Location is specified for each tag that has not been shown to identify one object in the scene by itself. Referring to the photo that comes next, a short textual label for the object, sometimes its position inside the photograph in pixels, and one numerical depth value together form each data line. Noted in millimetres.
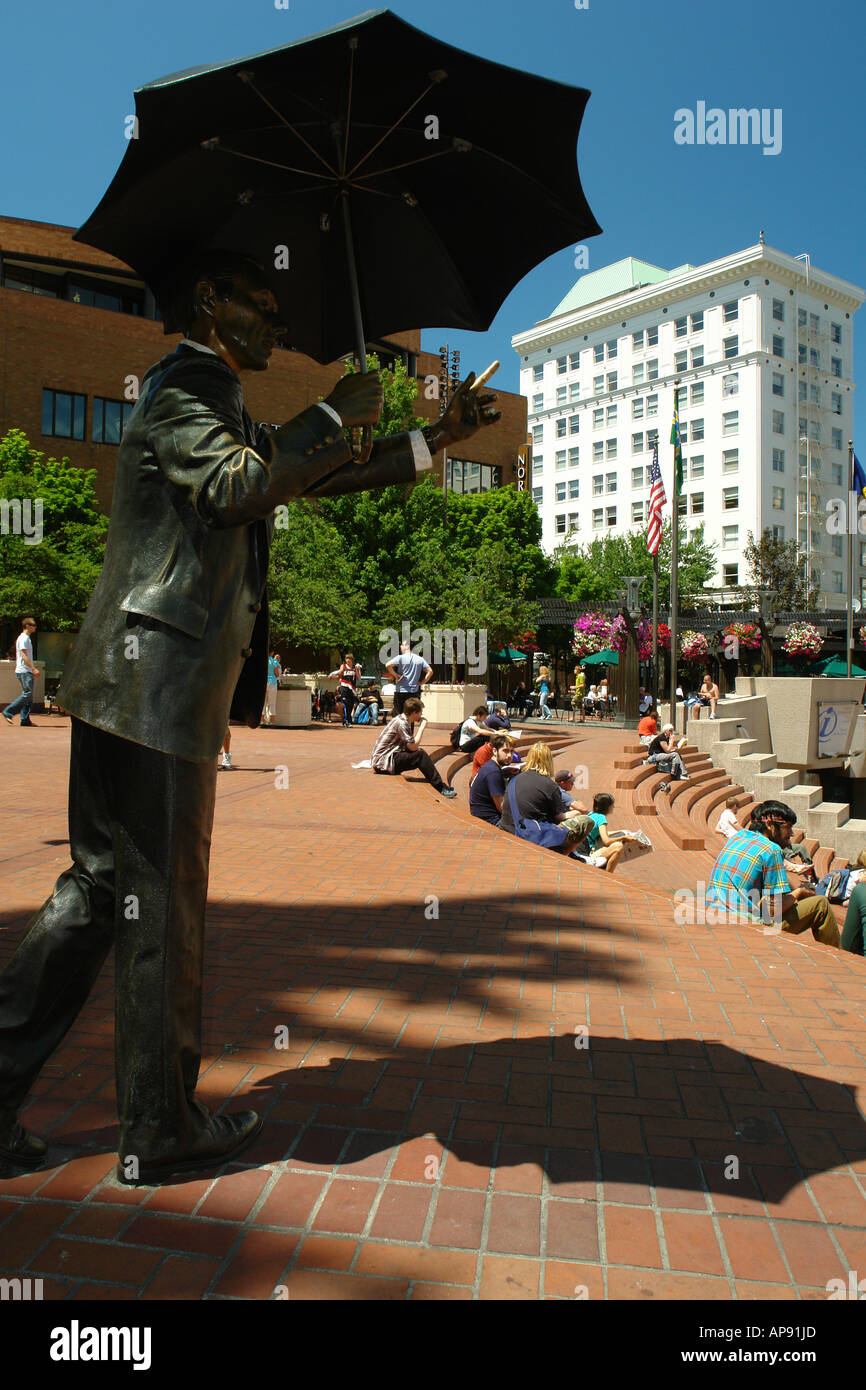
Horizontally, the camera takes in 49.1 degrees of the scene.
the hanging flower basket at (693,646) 30000
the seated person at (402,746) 11898
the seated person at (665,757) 16656
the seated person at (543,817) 8289
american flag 22250
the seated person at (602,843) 8695
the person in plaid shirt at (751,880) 5801
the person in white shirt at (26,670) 17375
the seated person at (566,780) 9633
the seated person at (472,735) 14252
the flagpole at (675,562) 20075
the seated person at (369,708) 22844
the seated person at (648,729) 18219
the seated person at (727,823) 10695
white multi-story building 66438
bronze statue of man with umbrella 2375
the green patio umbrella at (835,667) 32938
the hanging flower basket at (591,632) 29672
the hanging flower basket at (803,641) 30500
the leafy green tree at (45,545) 23531
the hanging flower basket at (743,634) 31531
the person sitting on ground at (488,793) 9625
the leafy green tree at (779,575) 47656
